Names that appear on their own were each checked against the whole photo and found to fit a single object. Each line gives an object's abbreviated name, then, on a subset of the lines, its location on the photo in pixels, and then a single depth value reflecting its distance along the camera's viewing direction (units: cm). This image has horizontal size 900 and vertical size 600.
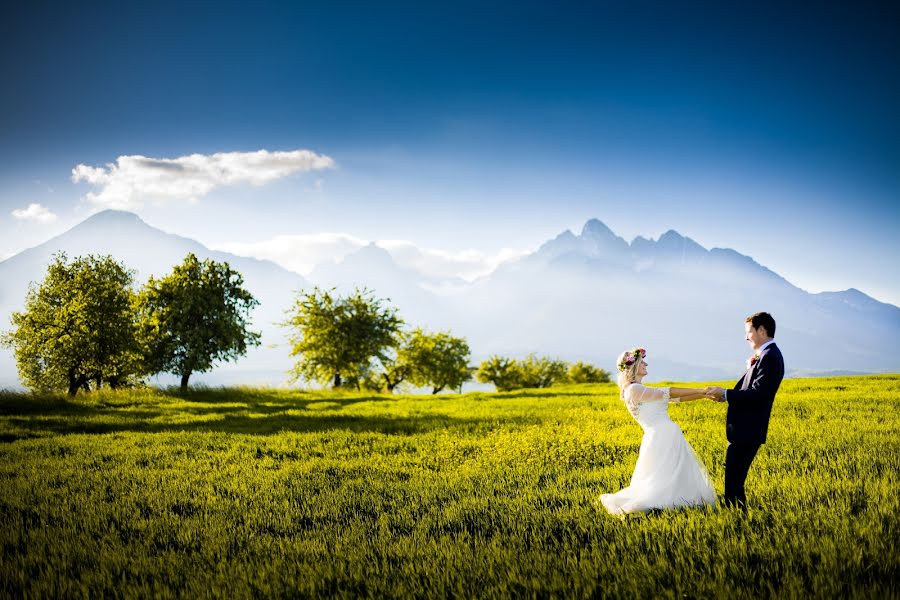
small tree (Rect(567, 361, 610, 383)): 11819
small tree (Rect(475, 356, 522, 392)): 10848
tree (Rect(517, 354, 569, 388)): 11989
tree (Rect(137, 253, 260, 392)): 3884
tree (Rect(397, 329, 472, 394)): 7219
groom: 706
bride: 782
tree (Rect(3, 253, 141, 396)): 3294
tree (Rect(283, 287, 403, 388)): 5319
